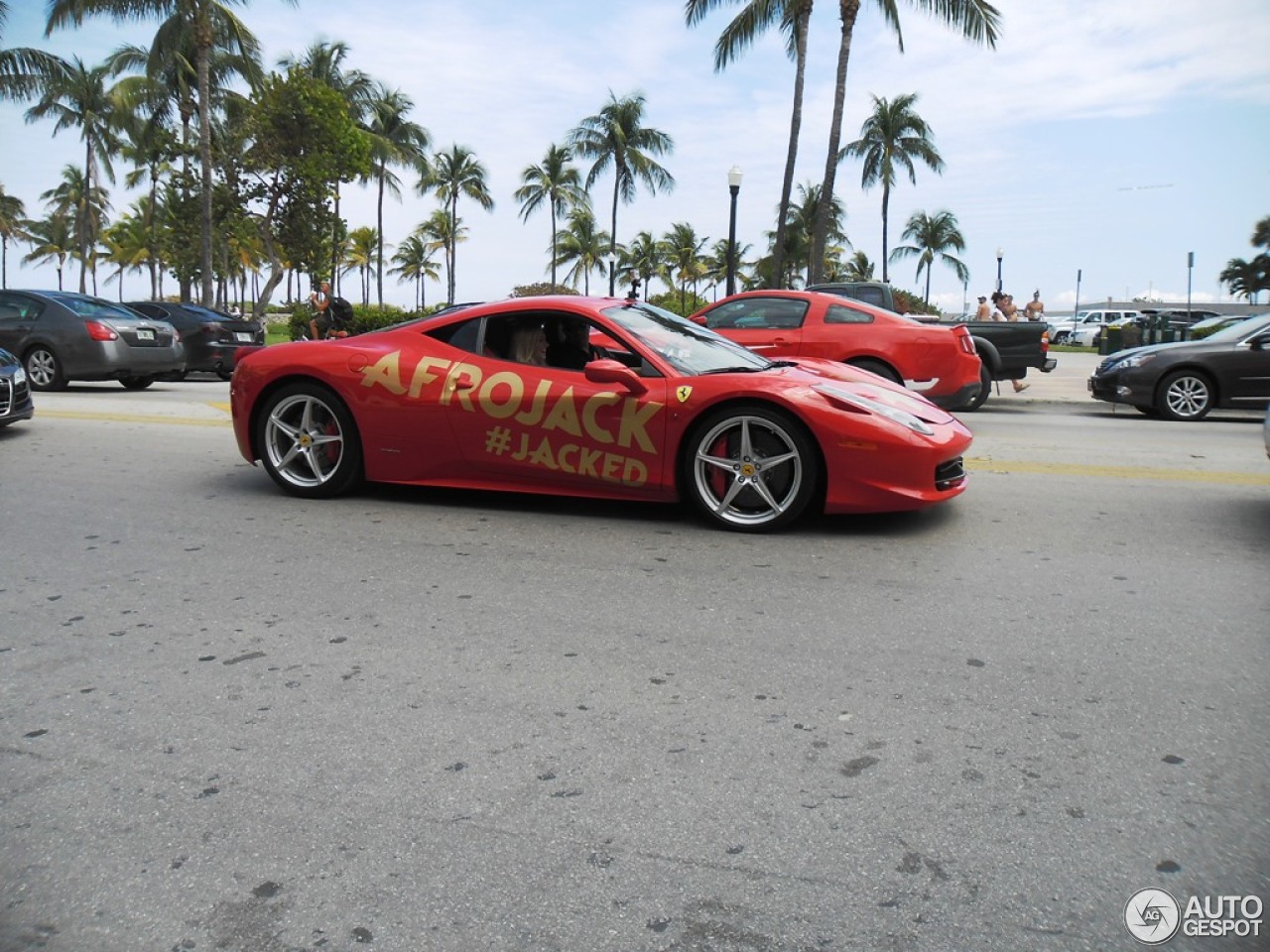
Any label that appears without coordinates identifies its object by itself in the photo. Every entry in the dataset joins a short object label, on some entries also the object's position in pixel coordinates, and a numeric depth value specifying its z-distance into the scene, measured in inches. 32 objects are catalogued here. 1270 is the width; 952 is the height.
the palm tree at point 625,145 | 1991.9
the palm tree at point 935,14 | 994.1
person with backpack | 729.0
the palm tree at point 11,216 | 2981.1
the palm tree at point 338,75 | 1862.7
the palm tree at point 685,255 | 2989.7
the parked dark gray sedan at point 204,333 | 697.0
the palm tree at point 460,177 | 2591.0
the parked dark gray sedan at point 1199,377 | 487.5
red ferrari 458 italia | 216.5
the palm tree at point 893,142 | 1957.4
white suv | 2098.9
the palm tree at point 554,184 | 2425.0
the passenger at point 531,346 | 242.7
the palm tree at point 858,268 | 2837.1
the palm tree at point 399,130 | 2095.2
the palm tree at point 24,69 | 1234.0
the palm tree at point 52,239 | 3663.9
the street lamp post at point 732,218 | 876.6
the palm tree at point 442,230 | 3142.2
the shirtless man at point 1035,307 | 889.5
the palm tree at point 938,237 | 2733.8
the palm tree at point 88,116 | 1808.6
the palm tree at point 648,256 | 3041.3
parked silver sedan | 558.6
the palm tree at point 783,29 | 1056.2
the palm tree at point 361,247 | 3255.4
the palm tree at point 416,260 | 3528.5
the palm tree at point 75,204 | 3058.6
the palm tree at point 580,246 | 2662.4
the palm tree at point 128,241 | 3223.4
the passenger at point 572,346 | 241.8
